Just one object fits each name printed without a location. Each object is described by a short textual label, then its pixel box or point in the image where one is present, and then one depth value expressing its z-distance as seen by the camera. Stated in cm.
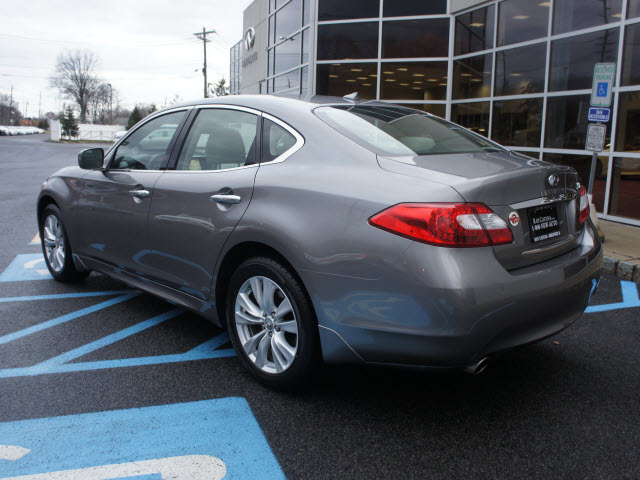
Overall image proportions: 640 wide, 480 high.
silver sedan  231
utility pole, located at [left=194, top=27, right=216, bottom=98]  5385
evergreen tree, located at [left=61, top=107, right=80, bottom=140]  7238
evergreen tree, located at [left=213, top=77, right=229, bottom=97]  4633
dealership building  909
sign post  684
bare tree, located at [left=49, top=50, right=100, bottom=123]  8606
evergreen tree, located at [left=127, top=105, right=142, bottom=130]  6897
